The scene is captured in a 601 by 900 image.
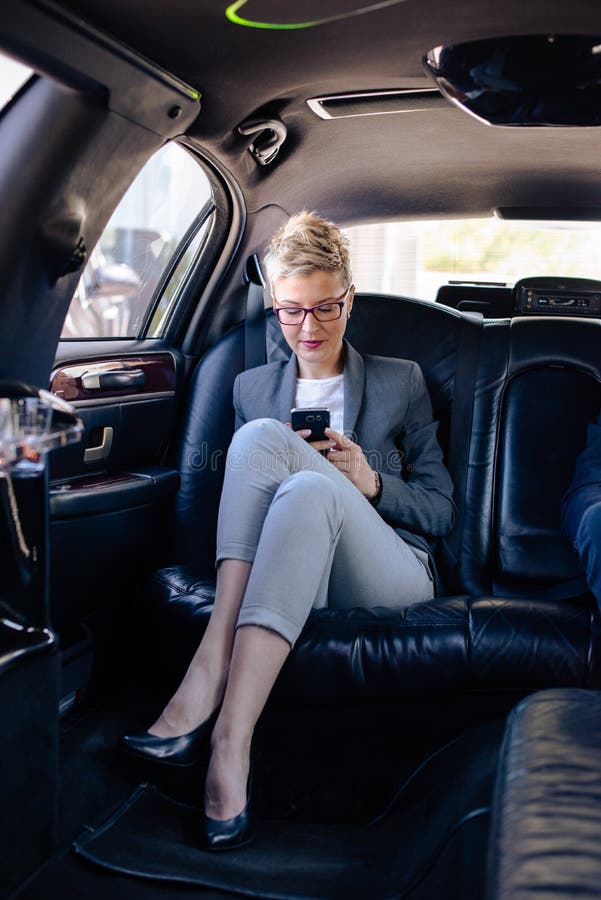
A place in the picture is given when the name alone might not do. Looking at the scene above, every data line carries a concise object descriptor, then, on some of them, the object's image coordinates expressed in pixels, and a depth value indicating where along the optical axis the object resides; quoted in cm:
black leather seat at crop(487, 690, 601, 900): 72
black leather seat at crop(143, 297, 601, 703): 183
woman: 172
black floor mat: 147
